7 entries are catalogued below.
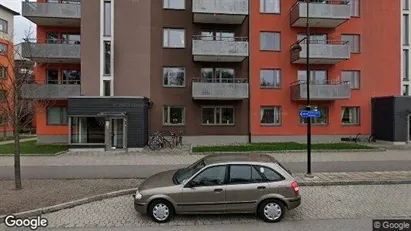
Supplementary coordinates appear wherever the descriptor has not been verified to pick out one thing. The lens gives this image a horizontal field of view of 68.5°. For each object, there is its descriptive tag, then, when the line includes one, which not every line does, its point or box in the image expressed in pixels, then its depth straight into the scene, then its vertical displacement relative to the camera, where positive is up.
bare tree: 8.68 +0.53
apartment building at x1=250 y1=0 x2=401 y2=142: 22.37 +3.85
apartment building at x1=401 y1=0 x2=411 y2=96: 24.39 +4.86
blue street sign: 10.16 -0.02
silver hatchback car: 6.41 -1.70
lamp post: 10.12 -1.19
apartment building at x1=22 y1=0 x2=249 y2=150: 21.33 +3.90
